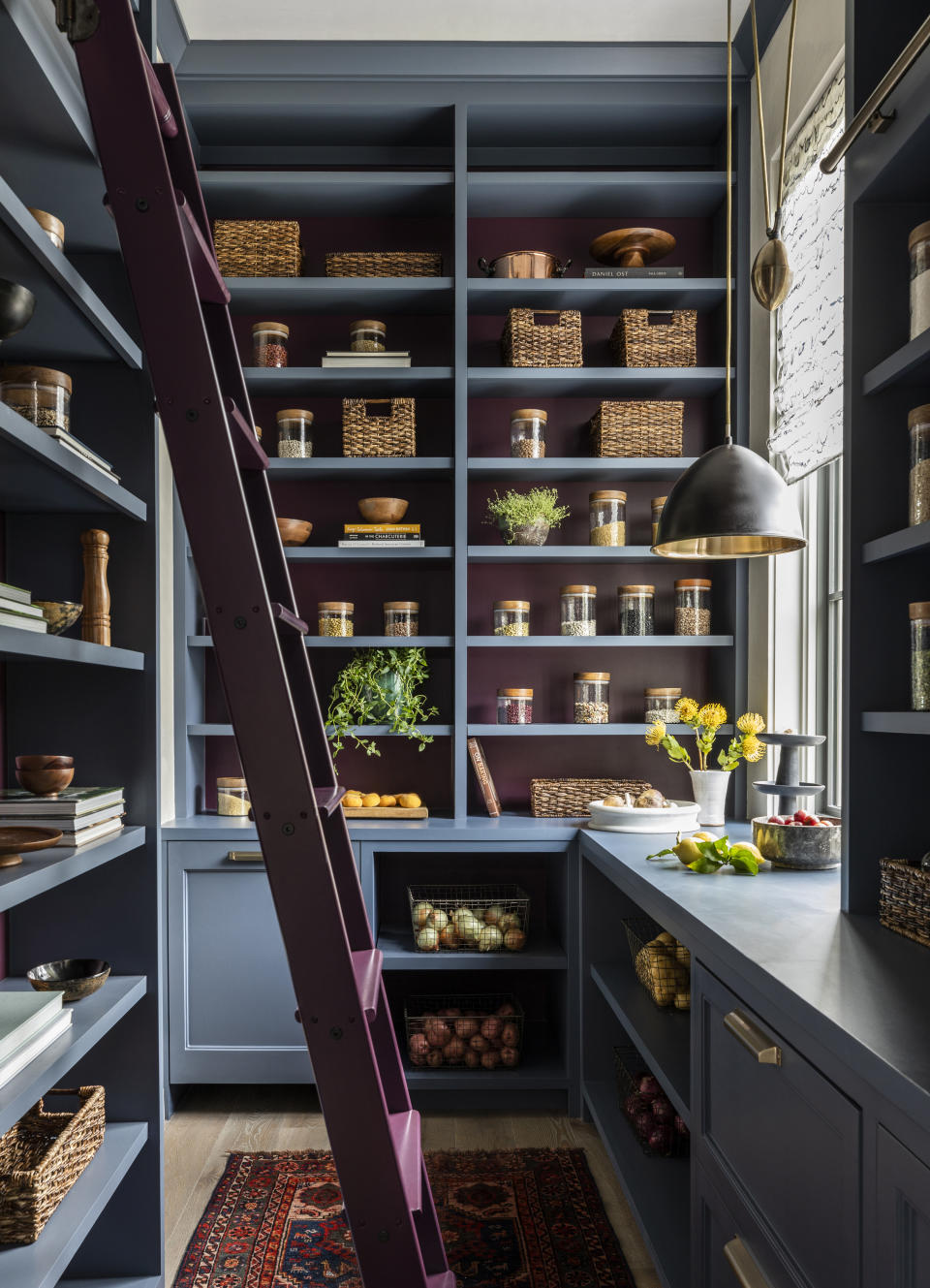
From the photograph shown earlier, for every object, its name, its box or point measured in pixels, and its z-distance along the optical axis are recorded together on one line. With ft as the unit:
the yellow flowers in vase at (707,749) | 10.00
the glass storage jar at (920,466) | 5.59
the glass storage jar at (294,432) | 10.94
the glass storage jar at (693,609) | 11.02
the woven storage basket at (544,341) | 10.84
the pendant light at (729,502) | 6.71
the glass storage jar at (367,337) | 11.06
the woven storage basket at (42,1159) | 5.23
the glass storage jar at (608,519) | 11.02
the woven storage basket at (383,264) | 10.88
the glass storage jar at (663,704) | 11.18
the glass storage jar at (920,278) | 5.50
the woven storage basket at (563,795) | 10.89
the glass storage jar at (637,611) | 11.08
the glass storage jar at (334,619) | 10.94
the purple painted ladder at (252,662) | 4.62
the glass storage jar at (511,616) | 11.00
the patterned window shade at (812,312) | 8.67
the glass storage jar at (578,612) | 11.02
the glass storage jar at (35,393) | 5.40
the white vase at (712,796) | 10.24
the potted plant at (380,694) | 10.74
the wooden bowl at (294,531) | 10.91
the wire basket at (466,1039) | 10.03
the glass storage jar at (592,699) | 10.93
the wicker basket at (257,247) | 10.80
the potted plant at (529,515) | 10.90
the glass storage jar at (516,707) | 10.93
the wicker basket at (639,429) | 10.91
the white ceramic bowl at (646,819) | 9.68
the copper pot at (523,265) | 10.84
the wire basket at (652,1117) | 7.93
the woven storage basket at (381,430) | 10.92
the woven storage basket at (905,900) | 5.50
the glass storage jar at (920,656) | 5.65
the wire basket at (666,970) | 8.10
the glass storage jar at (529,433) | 10.94
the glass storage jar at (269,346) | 10.97
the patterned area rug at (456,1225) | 7.19
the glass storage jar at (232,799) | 10.82
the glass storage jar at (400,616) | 11.02
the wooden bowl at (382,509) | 10.96
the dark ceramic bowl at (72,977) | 6.03
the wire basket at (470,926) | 10.11
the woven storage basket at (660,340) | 10.87
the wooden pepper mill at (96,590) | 6.37
